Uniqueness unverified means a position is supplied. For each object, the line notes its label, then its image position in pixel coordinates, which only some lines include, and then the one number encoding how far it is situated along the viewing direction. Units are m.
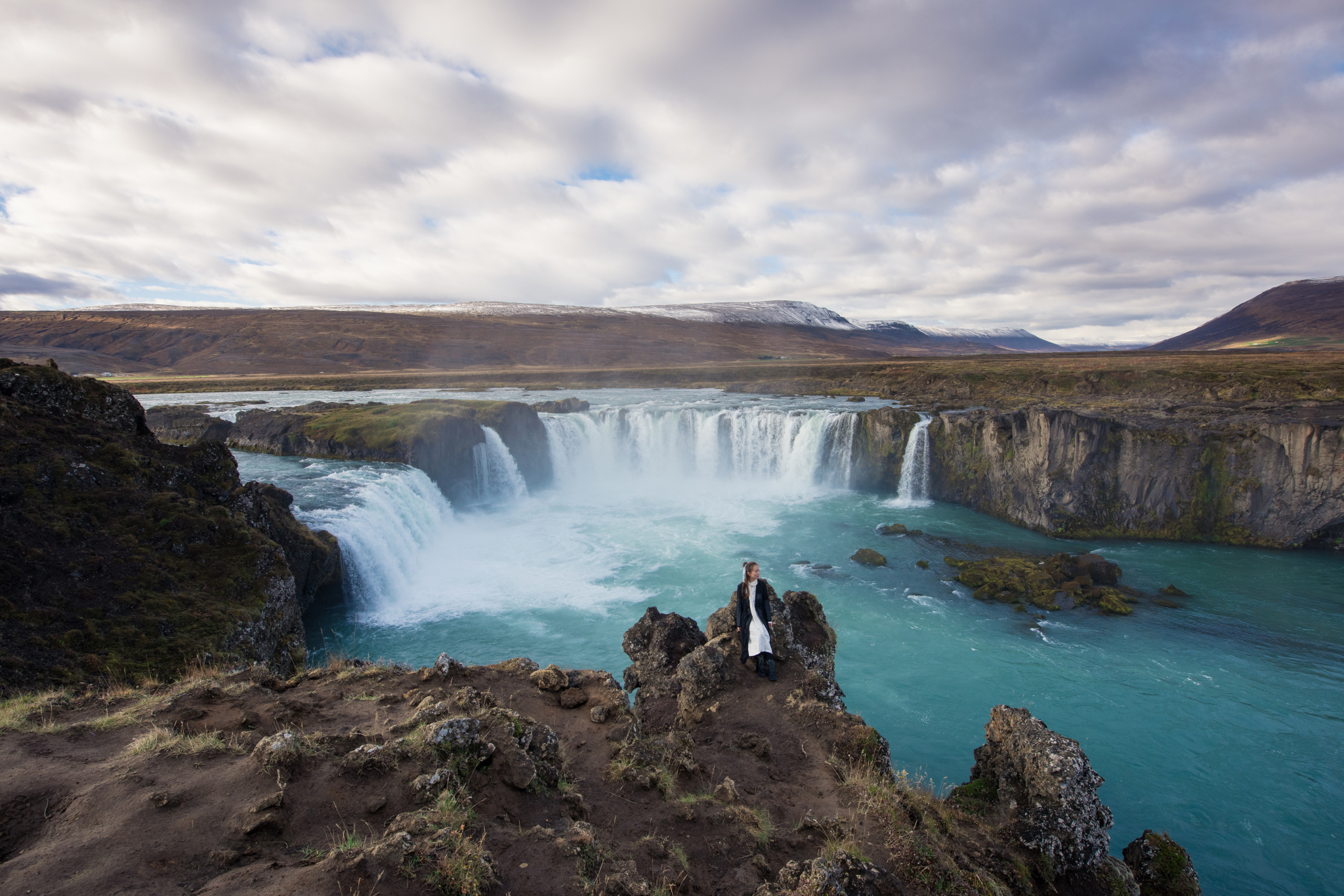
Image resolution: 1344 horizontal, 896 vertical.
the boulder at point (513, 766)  5.64
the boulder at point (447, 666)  8.55
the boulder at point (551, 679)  8.62
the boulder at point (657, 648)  10.17
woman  9.35
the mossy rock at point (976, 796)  7.41
